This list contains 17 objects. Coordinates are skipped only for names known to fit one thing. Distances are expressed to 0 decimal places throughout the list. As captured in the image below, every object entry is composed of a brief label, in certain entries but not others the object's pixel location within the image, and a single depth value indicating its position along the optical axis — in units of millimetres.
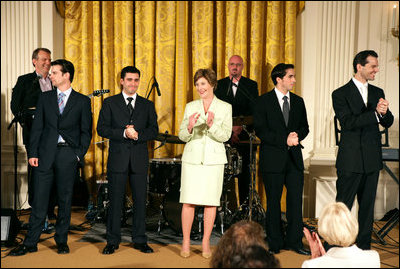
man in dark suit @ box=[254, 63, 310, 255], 3891
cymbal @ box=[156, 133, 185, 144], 4602
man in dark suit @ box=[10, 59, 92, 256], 3783
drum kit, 4406
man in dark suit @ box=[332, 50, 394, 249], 3744
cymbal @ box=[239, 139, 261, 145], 4723
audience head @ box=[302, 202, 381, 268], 2020
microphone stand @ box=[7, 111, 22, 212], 4172
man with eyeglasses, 5043
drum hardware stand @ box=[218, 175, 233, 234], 4502
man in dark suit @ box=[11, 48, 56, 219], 4465
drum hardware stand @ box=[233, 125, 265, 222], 4379
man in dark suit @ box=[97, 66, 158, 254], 3863
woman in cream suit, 3654
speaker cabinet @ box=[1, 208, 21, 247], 3955
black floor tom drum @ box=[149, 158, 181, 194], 4484
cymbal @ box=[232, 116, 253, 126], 4359
